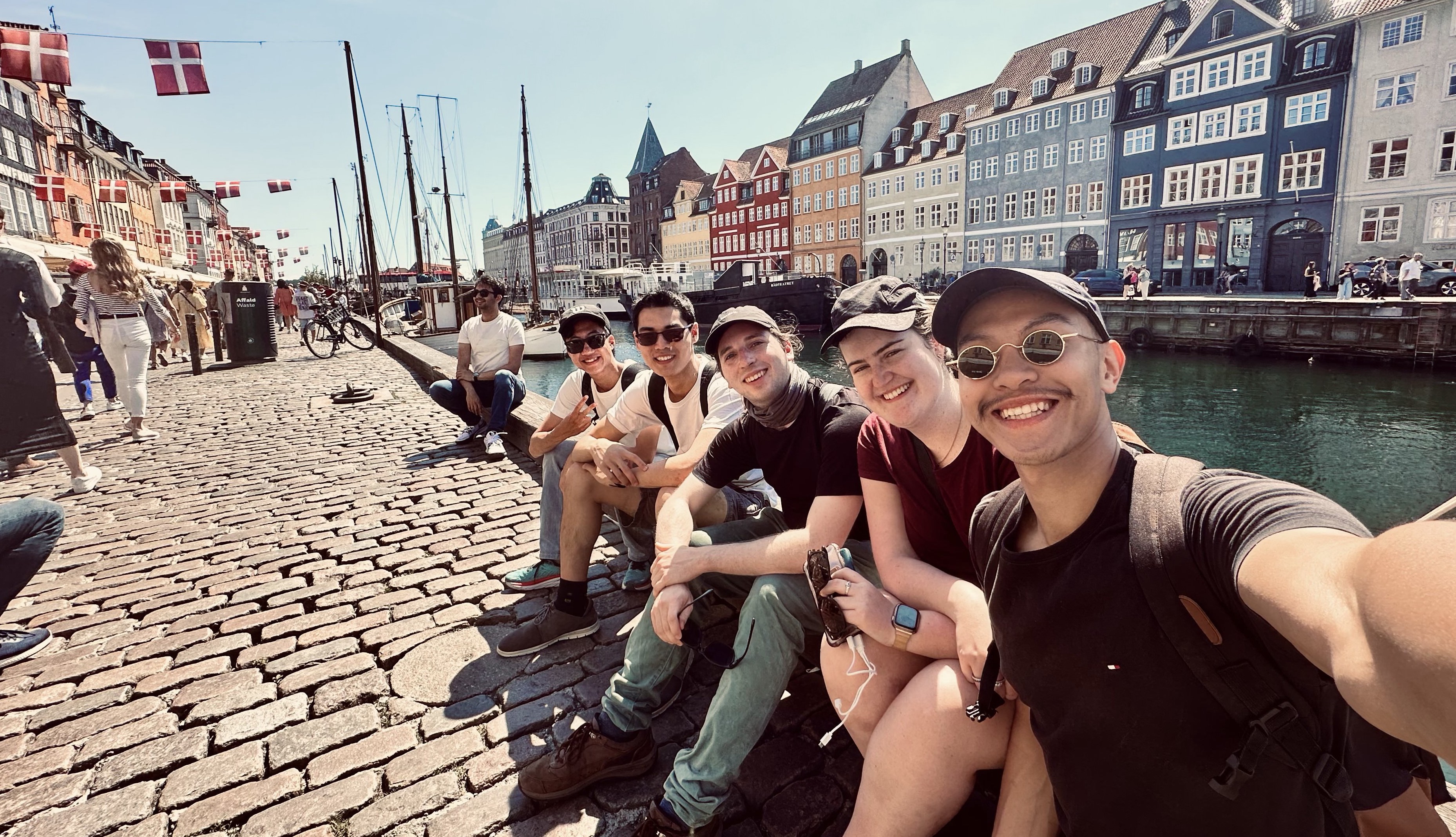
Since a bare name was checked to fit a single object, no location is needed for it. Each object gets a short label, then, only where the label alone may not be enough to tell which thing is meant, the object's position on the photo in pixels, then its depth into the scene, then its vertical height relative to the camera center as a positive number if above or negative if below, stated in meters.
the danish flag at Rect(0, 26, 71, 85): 8.69 +3.28
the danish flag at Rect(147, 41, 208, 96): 10.16 +3.58
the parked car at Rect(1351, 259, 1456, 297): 22.77 -0.16
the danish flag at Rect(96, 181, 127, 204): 21.89 +4.23
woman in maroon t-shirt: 1.58 -0.73
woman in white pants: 7.70 +0.09
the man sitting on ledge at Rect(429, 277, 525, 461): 7.08 -0.49
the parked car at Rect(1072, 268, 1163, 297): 31.83 +0.34
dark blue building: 31.25 +6.69
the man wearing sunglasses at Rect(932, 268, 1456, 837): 0.73 -0.43
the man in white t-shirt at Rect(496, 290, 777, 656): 3.13 -0.70
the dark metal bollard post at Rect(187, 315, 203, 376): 13.58 -0.45
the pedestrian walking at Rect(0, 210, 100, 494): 4.97 -0.29
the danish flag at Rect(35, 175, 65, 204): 24.12 +4.64
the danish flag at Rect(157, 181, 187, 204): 18.95 +3.43
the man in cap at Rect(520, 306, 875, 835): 1.99 -0.86
